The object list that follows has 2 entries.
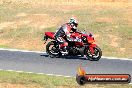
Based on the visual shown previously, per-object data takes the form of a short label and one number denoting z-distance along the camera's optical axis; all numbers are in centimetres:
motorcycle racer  2108
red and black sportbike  2081
